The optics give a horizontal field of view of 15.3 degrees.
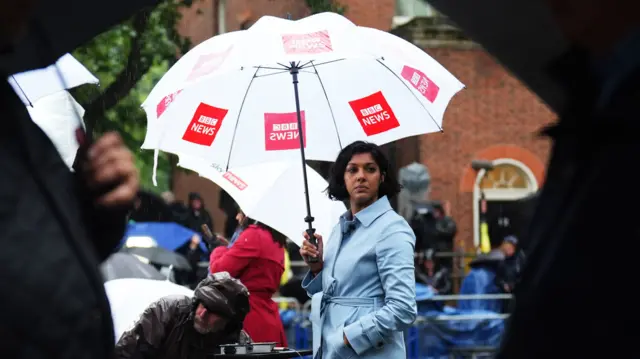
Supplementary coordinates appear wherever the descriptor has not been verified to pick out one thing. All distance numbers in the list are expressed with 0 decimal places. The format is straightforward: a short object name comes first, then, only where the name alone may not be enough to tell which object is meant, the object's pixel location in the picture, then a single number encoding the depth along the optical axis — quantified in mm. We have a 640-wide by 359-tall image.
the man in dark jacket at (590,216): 2719
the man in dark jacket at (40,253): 2819
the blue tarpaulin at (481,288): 25399
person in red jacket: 13863
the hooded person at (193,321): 10533
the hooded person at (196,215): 30490
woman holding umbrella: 10378
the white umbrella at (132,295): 11816
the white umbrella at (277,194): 14011
